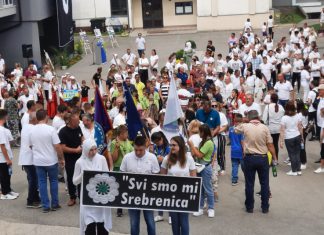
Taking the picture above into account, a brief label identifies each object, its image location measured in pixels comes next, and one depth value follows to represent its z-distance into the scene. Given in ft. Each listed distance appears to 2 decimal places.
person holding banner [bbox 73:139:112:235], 27.02
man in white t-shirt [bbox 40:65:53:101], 65.92
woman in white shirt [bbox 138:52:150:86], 72.95
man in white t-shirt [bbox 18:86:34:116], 52.44
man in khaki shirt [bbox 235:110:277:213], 32.48
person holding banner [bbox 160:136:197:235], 27.55
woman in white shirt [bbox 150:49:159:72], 74.28
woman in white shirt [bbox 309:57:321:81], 63.21
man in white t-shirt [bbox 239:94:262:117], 42.63
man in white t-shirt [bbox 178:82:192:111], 49.77
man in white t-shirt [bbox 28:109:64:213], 32.65
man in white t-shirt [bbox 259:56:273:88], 65.87
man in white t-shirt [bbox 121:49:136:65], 75.25
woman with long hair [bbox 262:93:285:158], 41.57
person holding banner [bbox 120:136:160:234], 27.63
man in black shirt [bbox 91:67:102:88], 60.36
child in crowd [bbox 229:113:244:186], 37.50
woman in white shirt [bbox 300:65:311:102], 59.41
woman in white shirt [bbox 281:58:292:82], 65.36
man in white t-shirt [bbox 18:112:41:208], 33.96
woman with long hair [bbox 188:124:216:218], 31.86
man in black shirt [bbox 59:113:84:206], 33.35
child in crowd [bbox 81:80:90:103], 58.13
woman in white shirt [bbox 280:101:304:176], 39.22
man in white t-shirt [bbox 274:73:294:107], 54.60
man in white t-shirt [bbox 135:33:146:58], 93.09
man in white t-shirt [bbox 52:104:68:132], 38.09
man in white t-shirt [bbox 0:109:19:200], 34.58
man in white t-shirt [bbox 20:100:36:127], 37.55
